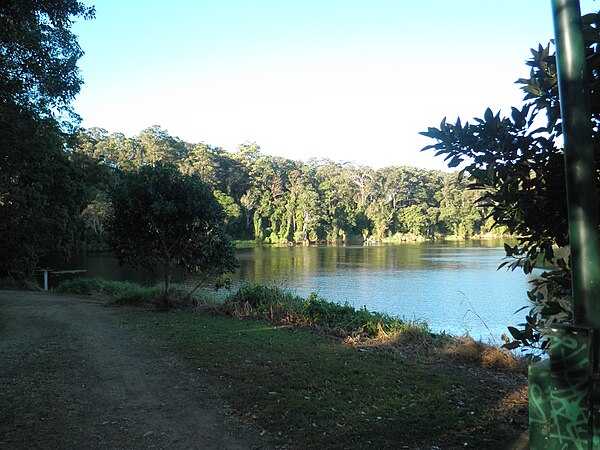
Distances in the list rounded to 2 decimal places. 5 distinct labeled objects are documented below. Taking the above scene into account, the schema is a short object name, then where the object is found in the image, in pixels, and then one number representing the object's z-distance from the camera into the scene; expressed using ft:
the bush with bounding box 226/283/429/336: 31.99
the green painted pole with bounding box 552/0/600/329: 5.49
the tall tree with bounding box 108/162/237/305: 40.52
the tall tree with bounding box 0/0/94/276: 24.51
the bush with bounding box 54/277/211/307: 43.70
